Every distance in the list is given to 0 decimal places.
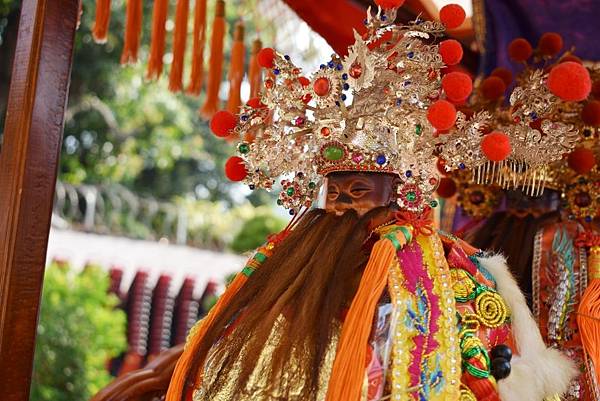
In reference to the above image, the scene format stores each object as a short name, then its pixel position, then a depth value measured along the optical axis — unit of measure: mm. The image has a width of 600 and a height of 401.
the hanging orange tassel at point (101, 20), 2080
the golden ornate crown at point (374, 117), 1746
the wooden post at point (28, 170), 1741
